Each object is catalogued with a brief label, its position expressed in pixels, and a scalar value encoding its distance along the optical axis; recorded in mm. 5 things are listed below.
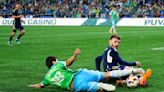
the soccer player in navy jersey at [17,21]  24047
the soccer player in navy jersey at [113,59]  11008
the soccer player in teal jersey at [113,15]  35234
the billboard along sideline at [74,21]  46597
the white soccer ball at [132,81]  10648
